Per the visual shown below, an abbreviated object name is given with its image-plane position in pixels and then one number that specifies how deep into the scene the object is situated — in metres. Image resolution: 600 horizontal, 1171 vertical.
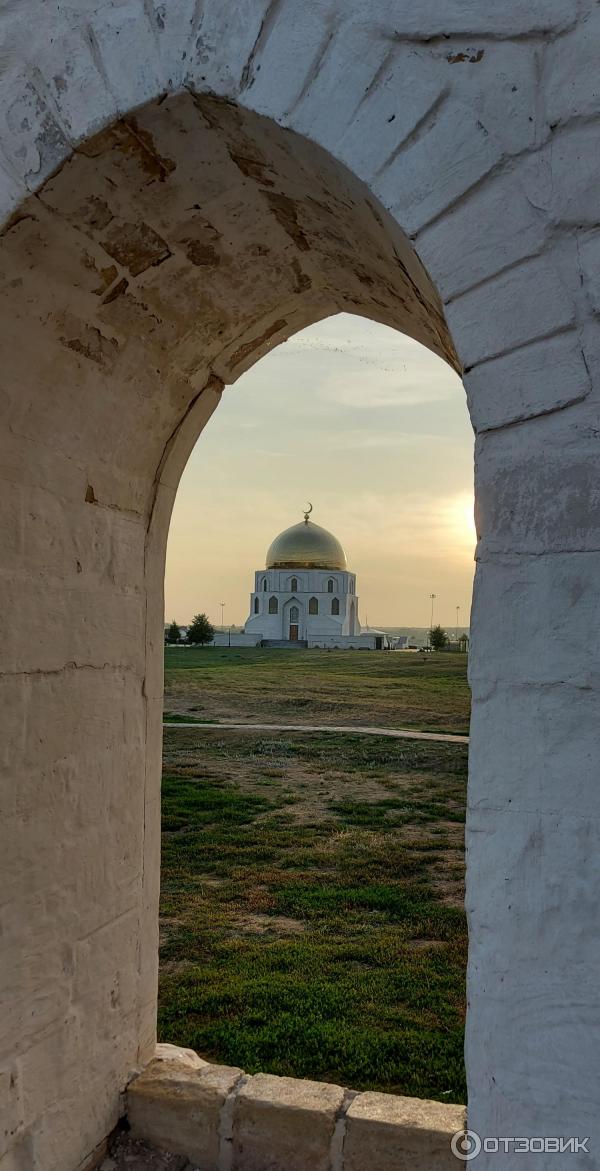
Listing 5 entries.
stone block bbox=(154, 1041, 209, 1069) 3.21
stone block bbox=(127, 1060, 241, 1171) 2.94
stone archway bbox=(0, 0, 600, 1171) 1.58
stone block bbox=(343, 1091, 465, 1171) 2.76
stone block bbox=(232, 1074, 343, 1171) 2.85
